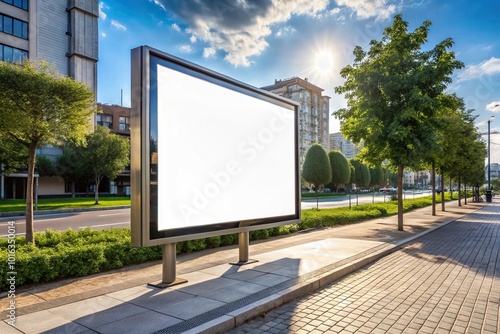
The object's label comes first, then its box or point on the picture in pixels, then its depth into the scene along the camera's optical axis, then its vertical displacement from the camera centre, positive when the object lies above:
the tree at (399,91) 12.65 +3.28
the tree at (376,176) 85.75 -0.28
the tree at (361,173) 77.12 +0.48
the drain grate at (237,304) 3.94 -1.80
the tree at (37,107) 7.93 +1.79
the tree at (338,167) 62.94 +1.57
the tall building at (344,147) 150.25 +12.75
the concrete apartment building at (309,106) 92.06 +20.11
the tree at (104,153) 30.72 +2.35
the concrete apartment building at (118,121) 55.17 +10.27
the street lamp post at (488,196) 37.05 -2.47
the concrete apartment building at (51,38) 37.28 +17.21
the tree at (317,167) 56.09 +1.43
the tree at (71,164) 35.56 +1.63
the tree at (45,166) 37.78 +1.45
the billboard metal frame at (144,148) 4.89 +0.44
